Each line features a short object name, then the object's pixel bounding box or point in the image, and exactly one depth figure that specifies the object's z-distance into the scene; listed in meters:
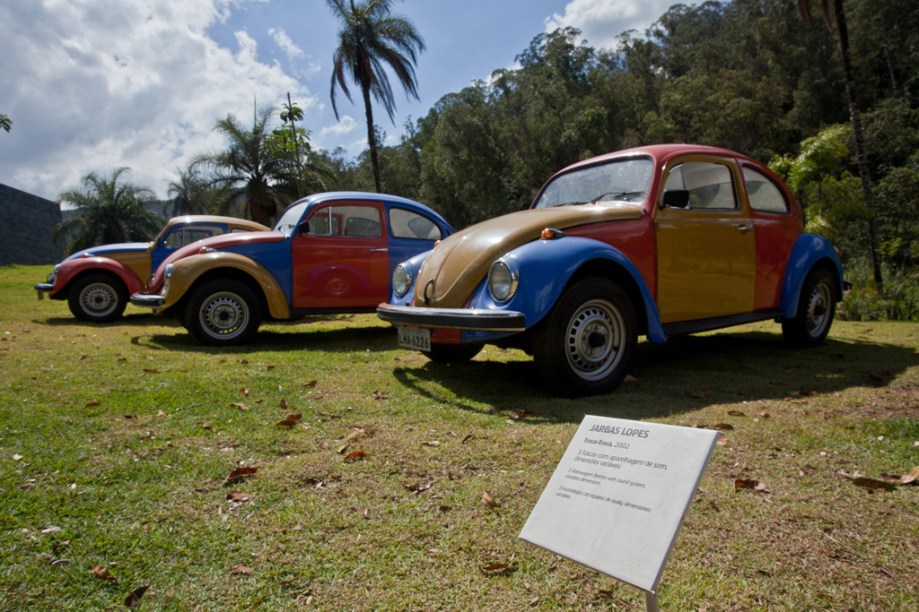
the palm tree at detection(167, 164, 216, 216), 41.74
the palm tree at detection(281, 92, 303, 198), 21.38
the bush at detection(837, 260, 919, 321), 9.34
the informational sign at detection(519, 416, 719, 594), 1.37
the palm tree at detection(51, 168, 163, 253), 29.11
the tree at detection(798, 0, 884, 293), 11.01
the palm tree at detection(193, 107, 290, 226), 22.66
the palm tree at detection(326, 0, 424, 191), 16.58
